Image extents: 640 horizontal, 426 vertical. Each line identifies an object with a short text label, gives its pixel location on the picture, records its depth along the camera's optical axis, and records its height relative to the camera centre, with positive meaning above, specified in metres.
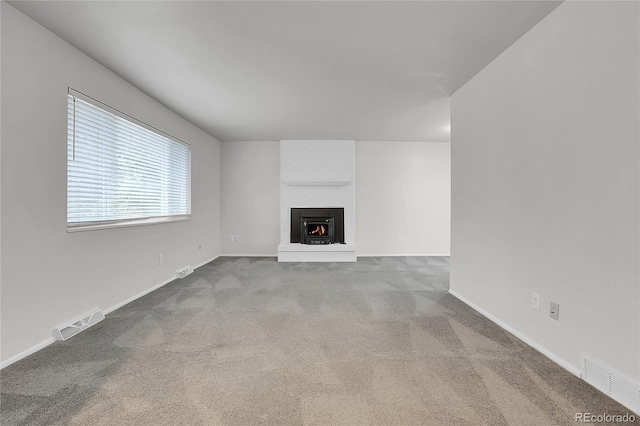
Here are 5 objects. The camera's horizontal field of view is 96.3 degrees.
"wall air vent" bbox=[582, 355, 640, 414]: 1.50 -0.95
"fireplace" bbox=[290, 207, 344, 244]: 6.01 -0.27
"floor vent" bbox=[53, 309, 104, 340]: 2.29 -0.98
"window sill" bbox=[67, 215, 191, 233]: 2.56 -0.13
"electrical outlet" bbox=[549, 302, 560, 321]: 1.98 -0.68
